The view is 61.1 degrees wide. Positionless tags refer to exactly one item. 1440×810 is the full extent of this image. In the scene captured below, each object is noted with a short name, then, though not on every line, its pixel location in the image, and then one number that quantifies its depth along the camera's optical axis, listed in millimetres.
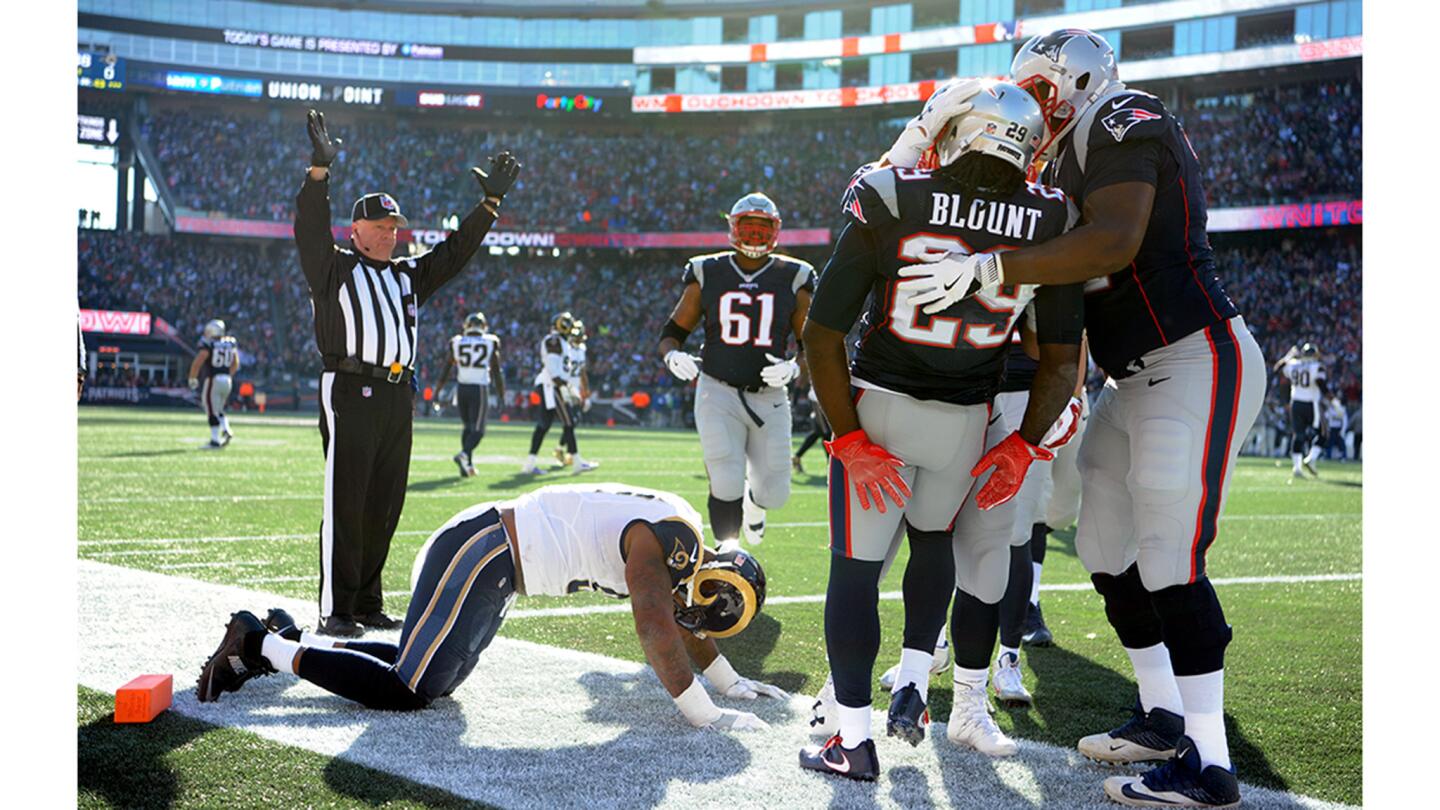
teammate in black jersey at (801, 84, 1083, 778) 3162
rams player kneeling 3529
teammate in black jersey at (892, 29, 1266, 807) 3096
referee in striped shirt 4941
